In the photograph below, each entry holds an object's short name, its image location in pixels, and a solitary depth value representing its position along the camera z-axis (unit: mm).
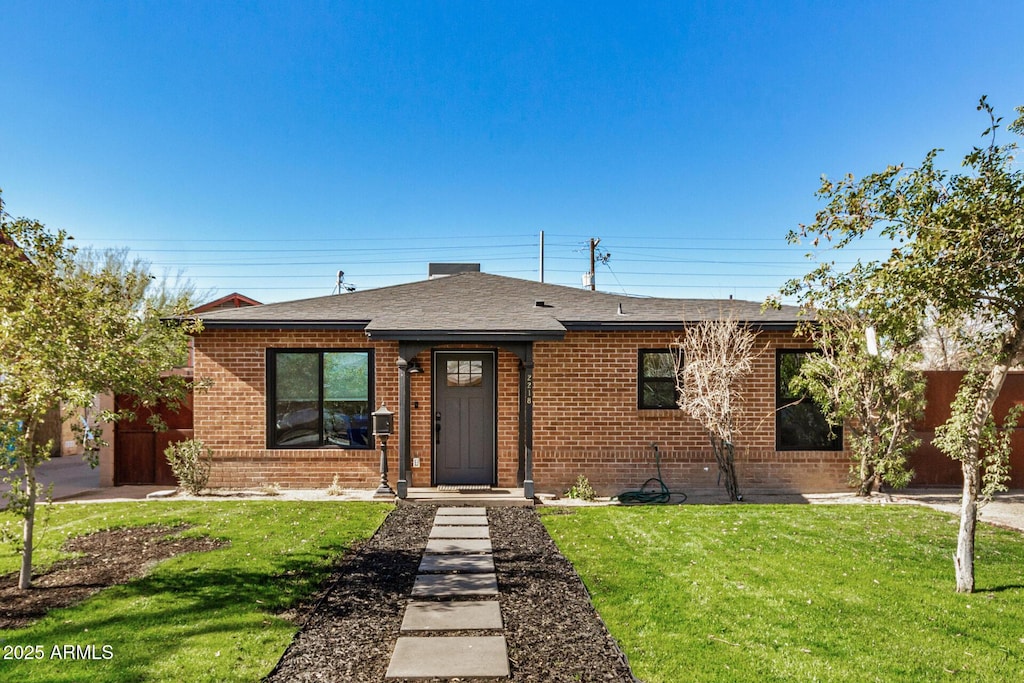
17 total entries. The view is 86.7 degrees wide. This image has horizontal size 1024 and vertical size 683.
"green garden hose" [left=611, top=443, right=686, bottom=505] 8711
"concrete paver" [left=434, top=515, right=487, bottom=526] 7191
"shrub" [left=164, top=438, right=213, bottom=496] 9086
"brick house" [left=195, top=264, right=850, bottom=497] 9367
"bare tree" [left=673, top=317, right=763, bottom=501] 8602
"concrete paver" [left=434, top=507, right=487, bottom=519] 7680
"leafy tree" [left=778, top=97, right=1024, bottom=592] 3996
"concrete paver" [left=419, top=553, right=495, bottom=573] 5393
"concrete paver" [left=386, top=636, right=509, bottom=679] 3363
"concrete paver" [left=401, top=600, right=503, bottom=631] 4070
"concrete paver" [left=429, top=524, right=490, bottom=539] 6621
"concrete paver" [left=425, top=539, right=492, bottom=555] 6059
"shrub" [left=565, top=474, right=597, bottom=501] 8938
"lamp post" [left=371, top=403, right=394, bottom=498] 8695
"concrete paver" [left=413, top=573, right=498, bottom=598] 4738
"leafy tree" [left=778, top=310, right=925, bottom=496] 8539
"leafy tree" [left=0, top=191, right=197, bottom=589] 4266
